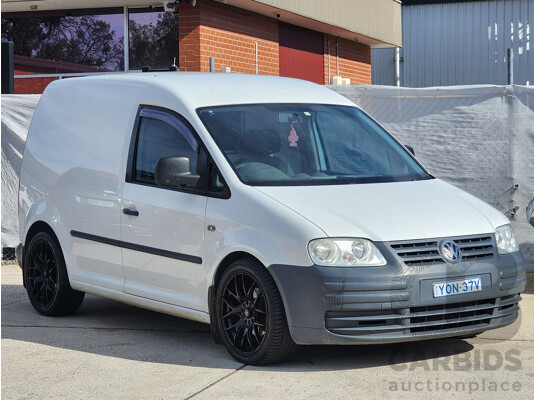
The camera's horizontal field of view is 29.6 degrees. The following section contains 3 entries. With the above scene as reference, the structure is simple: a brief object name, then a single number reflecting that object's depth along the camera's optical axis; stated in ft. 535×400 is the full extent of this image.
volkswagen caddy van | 20.59
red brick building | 50.75
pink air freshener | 24.20
